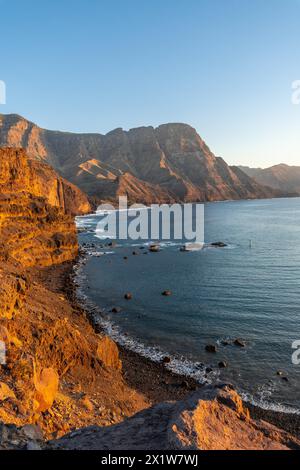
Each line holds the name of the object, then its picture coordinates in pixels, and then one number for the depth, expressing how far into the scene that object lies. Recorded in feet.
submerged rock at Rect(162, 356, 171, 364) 108.99
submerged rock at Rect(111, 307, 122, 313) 153.89
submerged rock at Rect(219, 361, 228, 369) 104.64
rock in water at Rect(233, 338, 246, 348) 115.85
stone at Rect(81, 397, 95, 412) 58.46
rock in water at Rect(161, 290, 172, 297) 173.28
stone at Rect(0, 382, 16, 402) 44.37
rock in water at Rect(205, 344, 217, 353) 114.01
